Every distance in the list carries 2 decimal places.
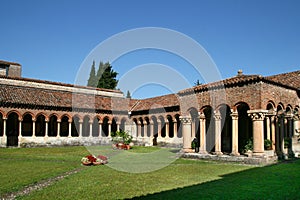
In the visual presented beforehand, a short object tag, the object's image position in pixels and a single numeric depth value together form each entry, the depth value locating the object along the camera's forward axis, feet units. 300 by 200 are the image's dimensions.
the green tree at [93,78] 167.53
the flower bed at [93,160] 45.27
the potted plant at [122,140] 79.86
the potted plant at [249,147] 53.32
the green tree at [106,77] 167.95
